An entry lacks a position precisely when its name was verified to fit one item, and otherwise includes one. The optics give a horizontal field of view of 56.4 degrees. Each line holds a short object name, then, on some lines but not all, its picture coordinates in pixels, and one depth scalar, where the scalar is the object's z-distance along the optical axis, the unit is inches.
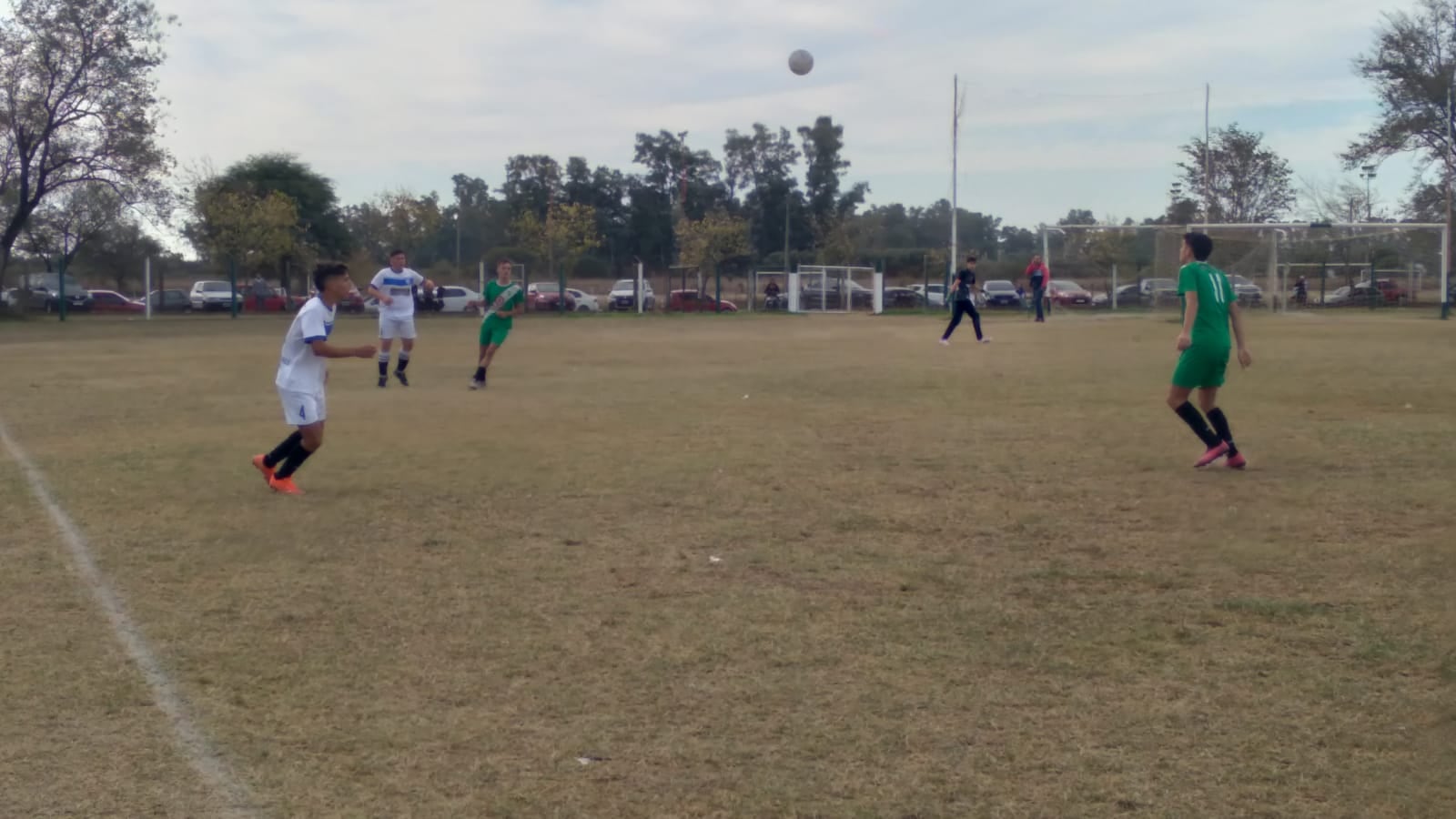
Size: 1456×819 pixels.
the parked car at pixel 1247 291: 1596.9
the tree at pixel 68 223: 2012.8
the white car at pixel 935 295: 2165.4
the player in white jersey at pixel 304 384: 361.4
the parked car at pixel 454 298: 2027.6
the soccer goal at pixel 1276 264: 1585.9
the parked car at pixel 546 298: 2000.5
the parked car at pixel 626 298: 2102.6
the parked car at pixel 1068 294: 1940.2
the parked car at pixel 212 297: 1958.7
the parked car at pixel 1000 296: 2177.7
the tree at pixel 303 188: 2454.5
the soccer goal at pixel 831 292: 2018.9
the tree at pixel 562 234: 2517.2
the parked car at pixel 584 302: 2071.9
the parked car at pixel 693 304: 2070.6
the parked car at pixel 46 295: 1845.5
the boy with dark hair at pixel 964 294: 938.1
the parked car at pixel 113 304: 1972.2
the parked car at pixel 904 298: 2133.4
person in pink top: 1336.1
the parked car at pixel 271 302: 1978.3
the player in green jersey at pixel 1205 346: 386.0
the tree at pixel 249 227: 2100.1
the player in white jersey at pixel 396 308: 681.0
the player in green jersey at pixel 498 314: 666.2
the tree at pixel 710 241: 2625.5
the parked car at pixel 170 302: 1953.7
